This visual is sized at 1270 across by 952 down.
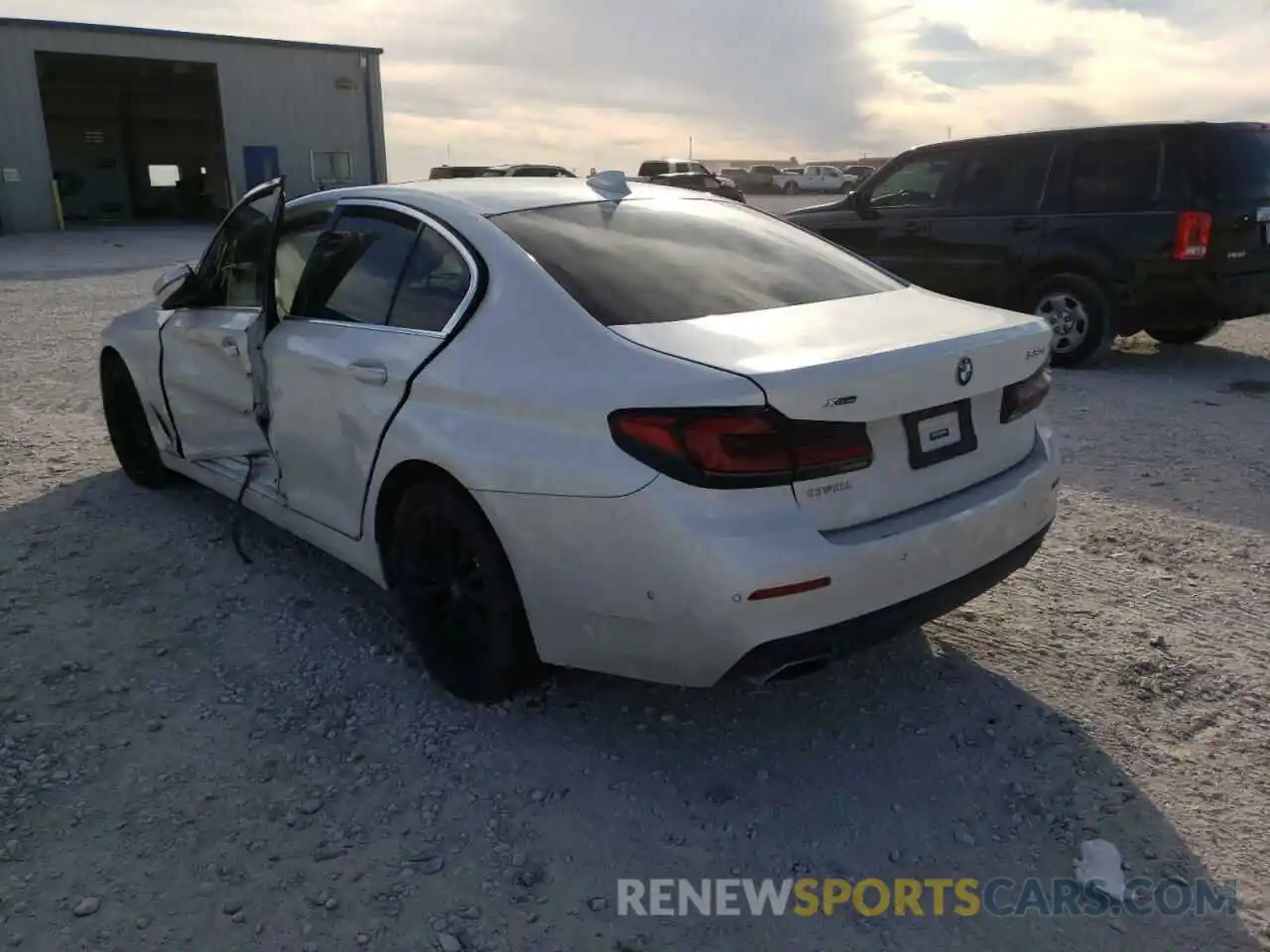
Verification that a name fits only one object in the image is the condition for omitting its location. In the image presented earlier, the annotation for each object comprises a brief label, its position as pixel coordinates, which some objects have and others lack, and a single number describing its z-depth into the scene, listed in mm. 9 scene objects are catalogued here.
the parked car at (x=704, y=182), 26859
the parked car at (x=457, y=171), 32375
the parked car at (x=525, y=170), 29734
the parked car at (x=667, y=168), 32844
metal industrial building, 27641
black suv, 7441
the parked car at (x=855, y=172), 53131
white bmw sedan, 2461
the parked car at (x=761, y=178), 50094
